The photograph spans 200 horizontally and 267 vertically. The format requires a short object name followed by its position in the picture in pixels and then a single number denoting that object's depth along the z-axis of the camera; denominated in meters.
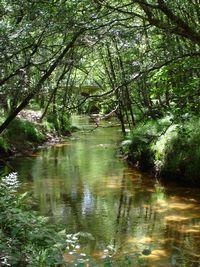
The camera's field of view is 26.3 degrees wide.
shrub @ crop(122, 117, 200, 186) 12.71
